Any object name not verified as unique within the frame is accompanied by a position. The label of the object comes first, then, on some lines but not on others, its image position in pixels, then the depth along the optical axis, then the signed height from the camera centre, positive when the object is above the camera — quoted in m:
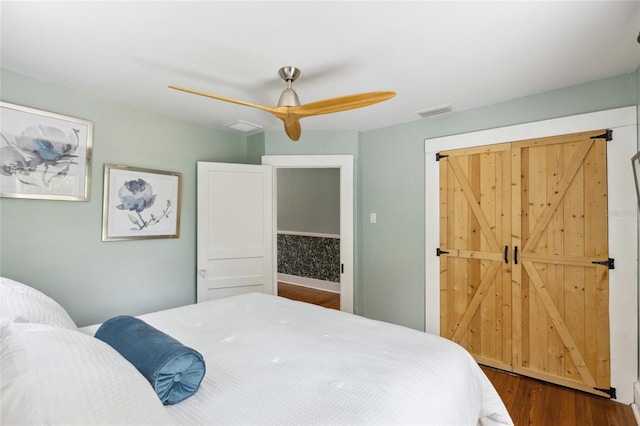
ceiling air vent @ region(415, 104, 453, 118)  2.81 +0.99
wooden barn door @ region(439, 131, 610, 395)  2.31 -0.35
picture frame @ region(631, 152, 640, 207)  1.88 +0.28
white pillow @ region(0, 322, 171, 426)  0.69 -0.44
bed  0.77 -0.64
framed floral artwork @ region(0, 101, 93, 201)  2.15 +0.45
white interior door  3.25 -0.17
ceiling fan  1.72 +0.65
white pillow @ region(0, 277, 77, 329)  1.31 -0.43
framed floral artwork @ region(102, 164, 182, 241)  2.70 +0.10
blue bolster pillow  1.04 -0.53
